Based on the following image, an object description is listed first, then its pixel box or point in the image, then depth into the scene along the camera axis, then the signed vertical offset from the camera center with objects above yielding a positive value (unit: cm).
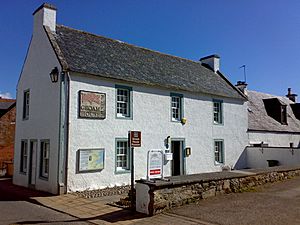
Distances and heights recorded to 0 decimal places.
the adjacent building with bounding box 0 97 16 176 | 2412 +92
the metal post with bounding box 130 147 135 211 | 908 -125
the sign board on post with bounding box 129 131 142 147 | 927 +8
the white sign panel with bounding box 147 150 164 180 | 940 -74
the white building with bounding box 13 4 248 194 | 1294 +149
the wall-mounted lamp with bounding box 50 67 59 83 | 1323 +300
